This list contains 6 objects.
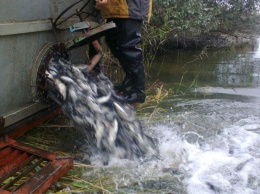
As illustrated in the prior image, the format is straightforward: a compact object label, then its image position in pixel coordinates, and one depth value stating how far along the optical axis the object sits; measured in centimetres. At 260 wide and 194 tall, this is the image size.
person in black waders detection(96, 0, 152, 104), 391
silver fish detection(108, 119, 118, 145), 340
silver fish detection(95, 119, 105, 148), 338
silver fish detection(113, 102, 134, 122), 362
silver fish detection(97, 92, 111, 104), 361
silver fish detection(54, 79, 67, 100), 347
